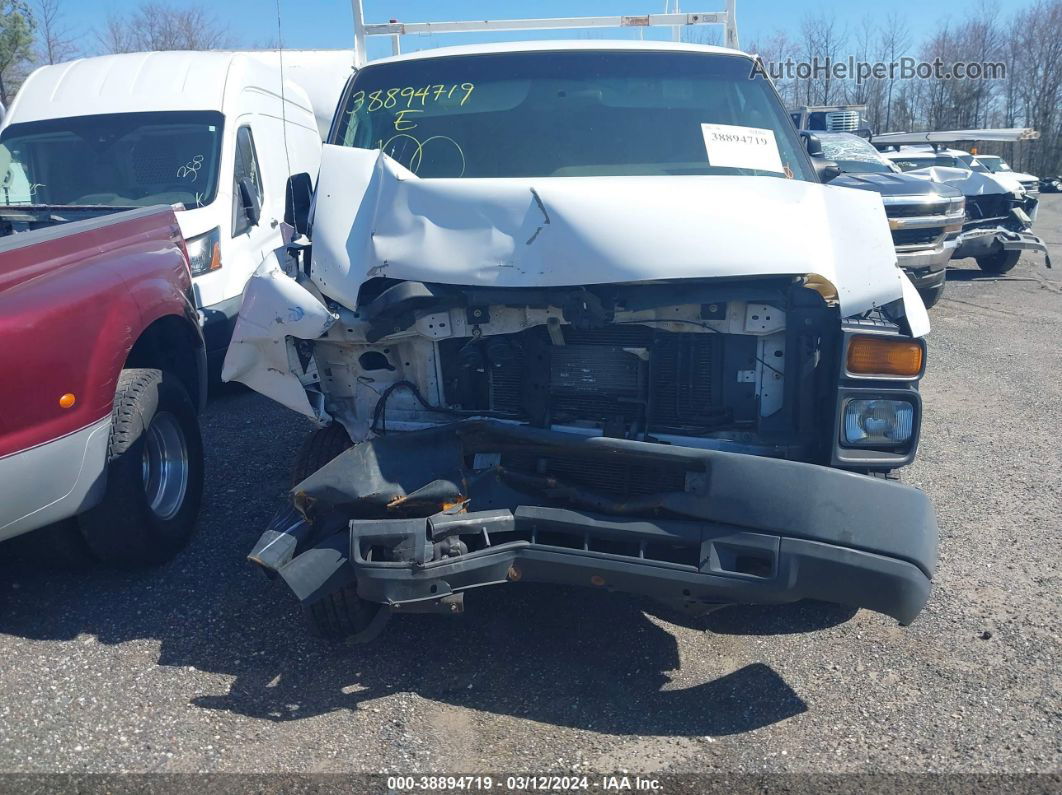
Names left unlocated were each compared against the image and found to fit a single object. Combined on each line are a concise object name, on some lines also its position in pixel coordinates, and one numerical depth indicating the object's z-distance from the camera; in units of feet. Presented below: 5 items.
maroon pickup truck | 10.24
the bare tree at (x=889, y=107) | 139.23
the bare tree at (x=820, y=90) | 119.90
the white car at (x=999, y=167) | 65.93
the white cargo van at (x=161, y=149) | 20.98
